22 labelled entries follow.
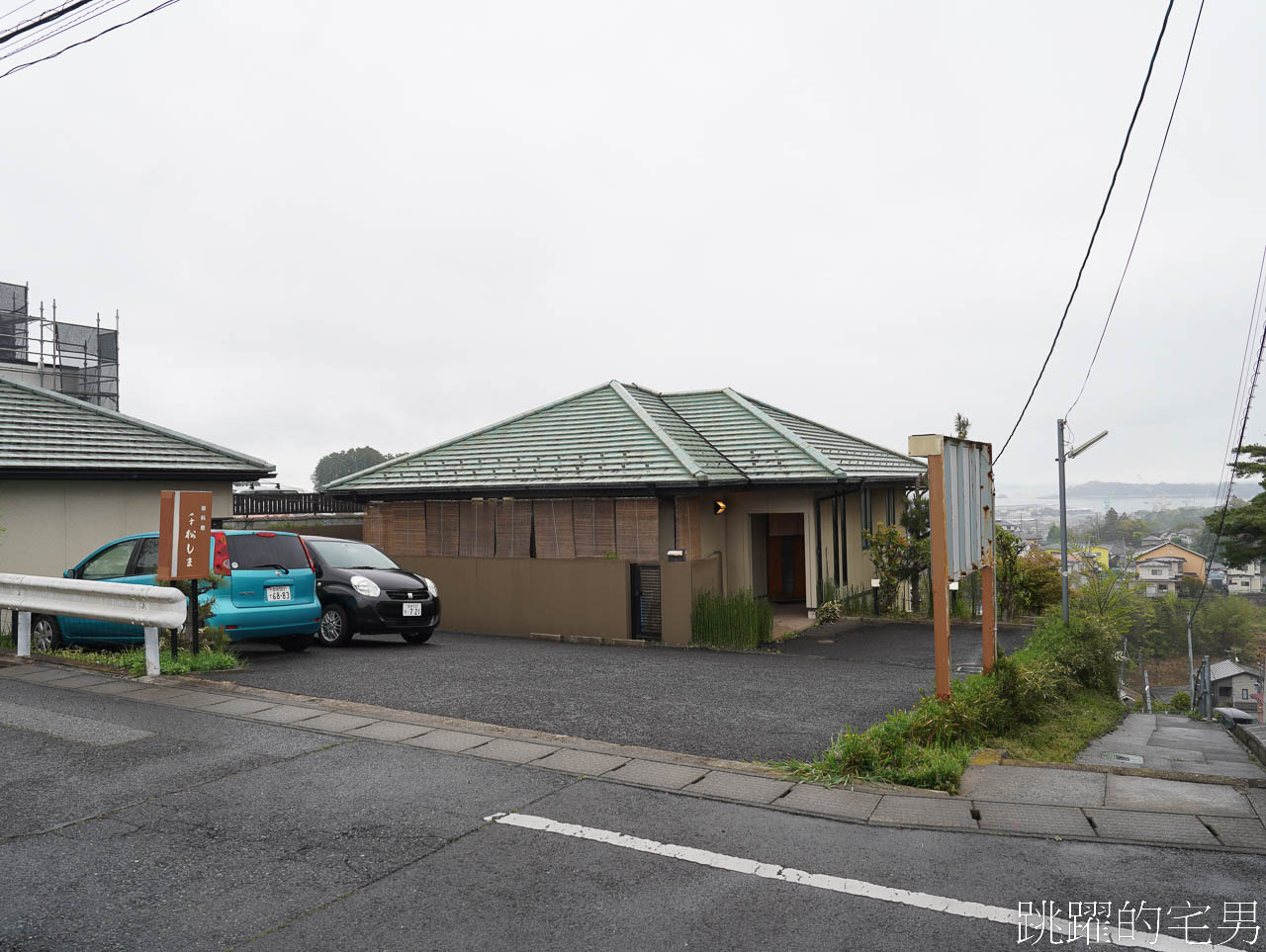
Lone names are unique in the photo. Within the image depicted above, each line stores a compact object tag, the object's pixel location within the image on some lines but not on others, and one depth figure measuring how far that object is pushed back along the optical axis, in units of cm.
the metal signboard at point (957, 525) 701
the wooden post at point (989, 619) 831
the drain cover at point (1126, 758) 742
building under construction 2719
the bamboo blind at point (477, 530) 1689
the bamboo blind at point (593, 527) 1567
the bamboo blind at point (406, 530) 1783
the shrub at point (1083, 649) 1129
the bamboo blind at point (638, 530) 1522
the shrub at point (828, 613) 1683
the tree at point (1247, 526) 3769
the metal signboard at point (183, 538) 924
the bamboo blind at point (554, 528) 1612
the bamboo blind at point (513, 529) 1653
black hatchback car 1255
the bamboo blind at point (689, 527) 1548
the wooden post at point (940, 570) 693
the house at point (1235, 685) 4728
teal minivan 1060
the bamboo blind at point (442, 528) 1739
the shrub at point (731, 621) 1393
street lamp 1622
